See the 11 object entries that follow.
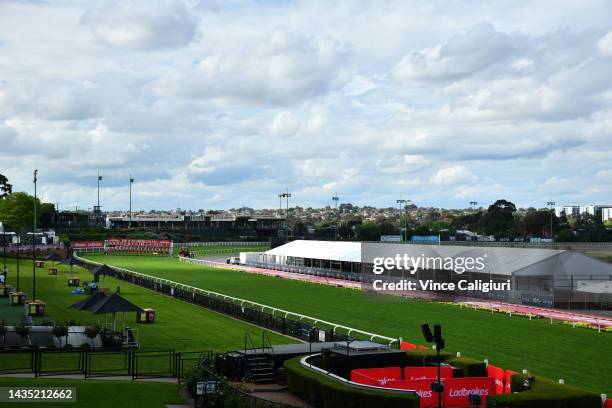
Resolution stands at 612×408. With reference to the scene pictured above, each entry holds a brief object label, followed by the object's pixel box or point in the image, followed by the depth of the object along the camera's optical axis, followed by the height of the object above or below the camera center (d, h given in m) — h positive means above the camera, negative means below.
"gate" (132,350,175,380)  25.86 -5.05
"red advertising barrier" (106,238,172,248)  123.94 -2.11
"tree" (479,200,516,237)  189.75 +0.00
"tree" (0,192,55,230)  160.38 +4.39
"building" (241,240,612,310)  49.56 -3.11
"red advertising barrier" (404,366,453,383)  24.40 -4.66
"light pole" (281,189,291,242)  170.30 +8.00
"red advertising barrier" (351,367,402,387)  23.24 -4.59
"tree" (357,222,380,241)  181.56 -1.53
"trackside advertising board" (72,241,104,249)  121.88 -2.29
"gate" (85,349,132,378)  25.53 -4.90
